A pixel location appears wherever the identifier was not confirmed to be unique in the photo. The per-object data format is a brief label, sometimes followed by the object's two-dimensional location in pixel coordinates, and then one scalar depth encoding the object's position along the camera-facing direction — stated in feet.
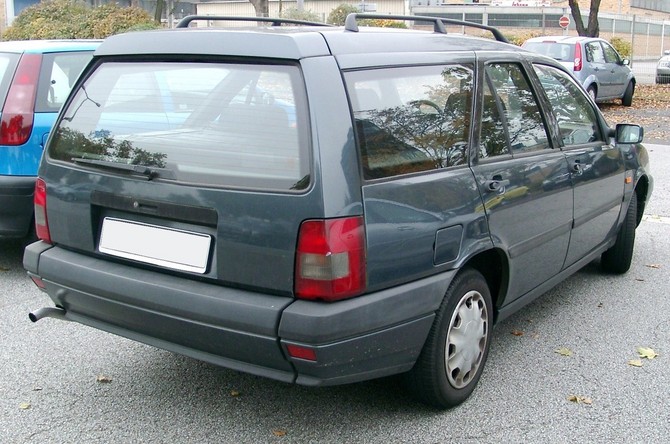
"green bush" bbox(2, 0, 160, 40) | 67.41
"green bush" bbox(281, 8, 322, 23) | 91.18
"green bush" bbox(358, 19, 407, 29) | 91.70
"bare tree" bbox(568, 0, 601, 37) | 78.84
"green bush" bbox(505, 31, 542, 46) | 124.96
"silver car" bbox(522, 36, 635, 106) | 57.11
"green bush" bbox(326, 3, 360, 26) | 109.91
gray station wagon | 9.78
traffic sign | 103.55
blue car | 17.90
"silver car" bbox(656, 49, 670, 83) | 88.84
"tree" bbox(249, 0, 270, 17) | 72.13
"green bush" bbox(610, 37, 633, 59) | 122.31
